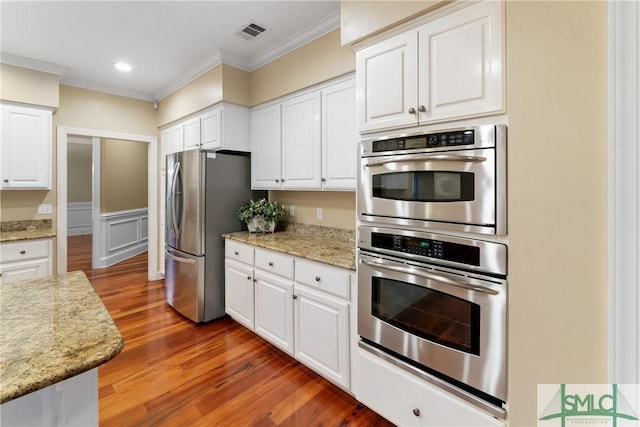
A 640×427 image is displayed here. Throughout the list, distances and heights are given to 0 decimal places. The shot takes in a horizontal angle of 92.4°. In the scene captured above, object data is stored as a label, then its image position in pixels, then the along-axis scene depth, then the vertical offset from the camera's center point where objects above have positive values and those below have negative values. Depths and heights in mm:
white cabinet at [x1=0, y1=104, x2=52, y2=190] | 3166 +689
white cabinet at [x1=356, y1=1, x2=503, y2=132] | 1330 +701
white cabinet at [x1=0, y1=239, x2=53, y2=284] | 2986 -474
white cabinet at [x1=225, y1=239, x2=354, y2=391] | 2010 -707
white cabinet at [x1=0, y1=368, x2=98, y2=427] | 789 -516
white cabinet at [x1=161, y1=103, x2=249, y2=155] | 3207 +928
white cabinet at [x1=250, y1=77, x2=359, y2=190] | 2424 +652
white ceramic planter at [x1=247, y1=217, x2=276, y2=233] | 3096 -123
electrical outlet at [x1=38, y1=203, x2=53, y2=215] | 3633 +50
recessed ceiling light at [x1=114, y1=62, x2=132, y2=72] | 3355 +1640
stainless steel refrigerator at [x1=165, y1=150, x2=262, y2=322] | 3031 -63
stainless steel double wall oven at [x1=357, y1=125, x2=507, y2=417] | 1321 -217
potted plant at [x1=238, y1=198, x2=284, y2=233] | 3094 -30
